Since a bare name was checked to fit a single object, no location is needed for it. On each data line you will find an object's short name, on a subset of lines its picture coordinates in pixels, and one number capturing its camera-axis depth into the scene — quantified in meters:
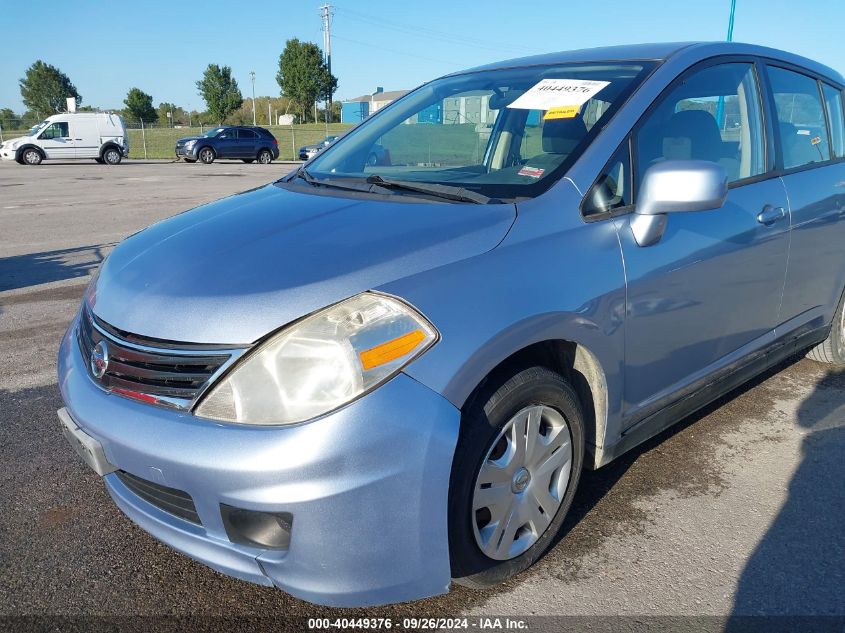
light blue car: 1.79
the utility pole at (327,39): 61.66
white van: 28.08
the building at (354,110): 62.47
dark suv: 30.31
